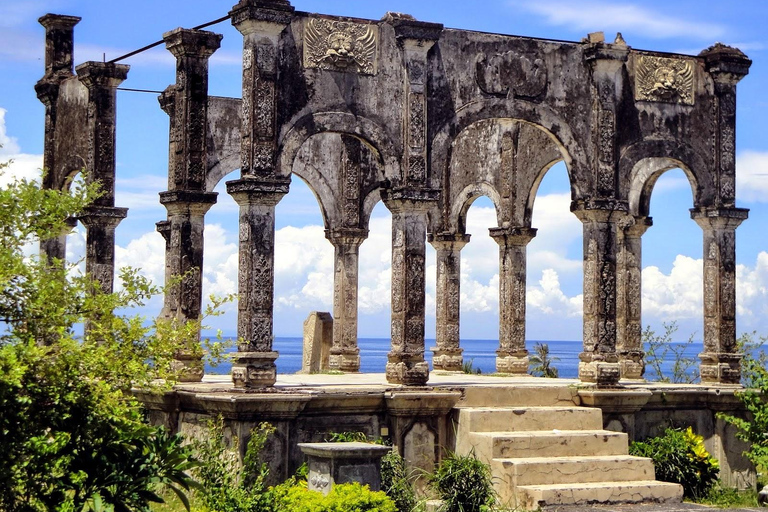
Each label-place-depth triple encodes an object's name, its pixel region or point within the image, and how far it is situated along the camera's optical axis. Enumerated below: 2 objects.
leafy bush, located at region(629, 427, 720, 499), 15.96
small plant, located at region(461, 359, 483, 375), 21.62
